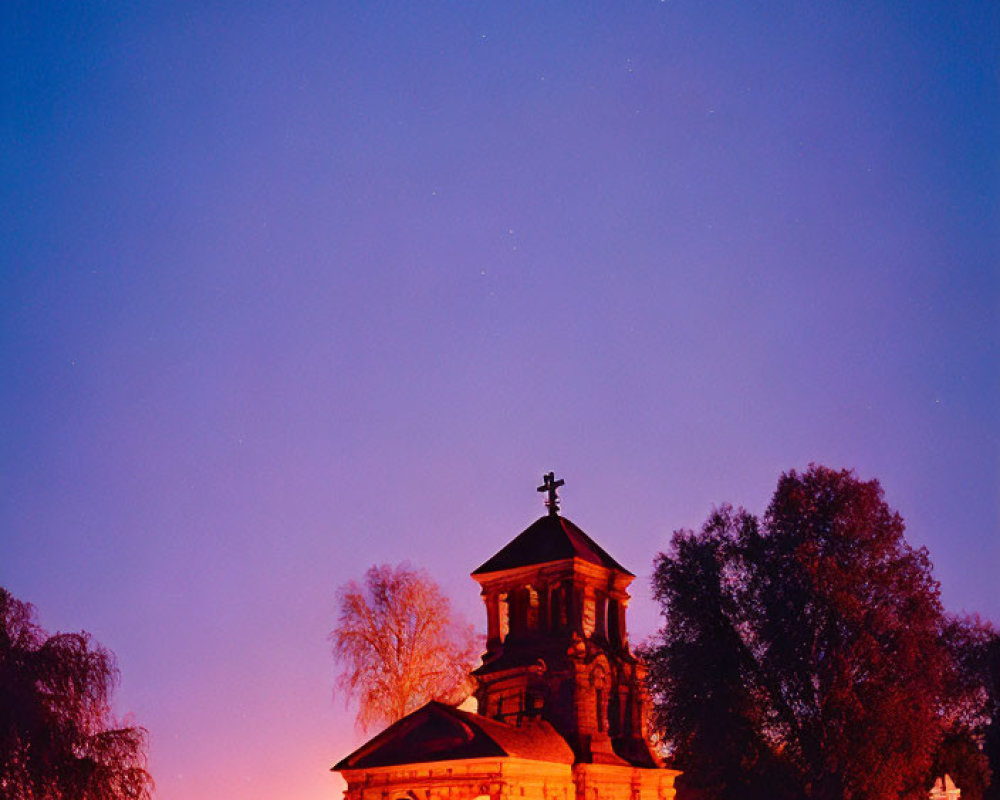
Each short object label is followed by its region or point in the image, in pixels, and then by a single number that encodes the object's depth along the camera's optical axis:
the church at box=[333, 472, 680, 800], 27.22
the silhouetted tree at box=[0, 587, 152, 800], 20.36
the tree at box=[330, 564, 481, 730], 42.75
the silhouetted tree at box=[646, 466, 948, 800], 33.06
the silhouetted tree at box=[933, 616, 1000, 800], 38.19
